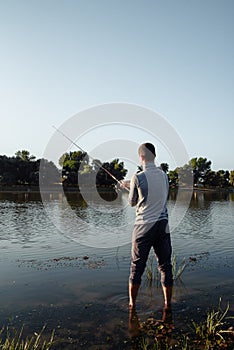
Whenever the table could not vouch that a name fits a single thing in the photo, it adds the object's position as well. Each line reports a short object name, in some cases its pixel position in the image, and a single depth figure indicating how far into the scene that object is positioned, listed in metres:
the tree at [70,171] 80.44
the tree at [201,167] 132.12
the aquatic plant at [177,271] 7.71
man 5.34
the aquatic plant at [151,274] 7.45
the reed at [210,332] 4.53
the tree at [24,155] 85.93
